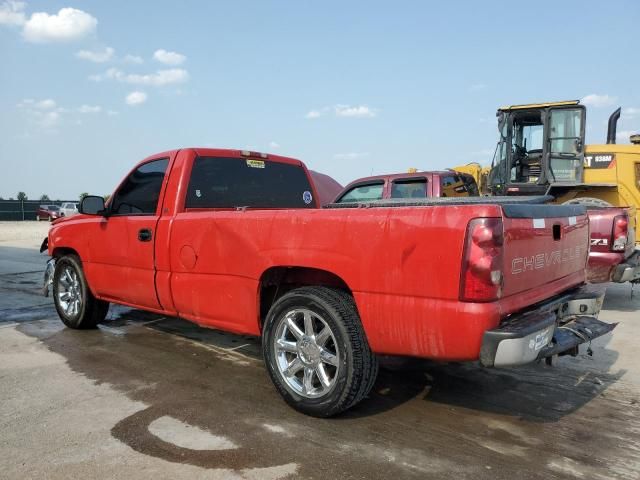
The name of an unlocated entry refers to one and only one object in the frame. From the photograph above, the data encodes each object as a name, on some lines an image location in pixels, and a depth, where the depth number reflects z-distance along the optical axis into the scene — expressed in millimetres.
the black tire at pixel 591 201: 9312
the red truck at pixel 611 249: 6566
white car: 34988
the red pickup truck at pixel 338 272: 2805
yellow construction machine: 10023
